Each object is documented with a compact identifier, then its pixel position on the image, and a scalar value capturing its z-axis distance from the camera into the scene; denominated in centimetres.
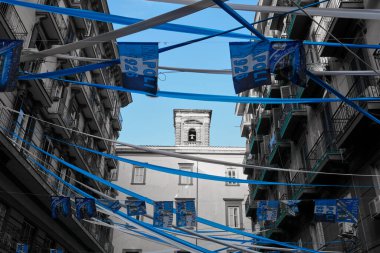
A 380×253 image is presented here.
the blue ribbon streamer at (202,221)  1285
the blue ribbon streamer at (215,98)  798
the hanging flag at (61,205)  1541
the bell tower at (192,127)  4423
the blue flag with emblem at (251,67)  706
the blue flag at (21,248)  1684
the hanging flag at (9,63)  680
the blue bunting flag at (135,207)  1490
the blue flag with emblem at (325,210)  1287
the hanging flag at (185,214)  1458
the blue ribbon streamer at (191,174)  1145
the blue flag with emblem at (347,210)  1253
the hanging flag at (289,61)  688
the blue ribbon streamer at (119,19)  691
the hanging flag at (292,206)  1532
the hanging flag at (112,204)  1500
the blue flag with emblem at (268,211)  1603
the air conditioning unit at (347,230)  1399
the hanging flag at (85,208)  1509
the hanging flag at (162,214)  1453
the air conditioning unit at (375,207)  1197
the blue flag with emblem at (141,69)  712
